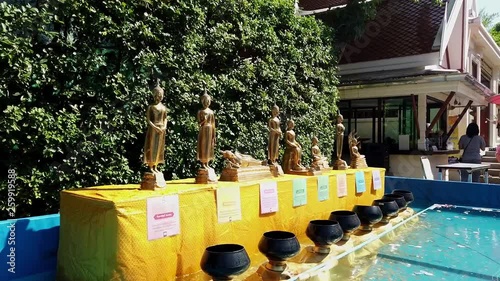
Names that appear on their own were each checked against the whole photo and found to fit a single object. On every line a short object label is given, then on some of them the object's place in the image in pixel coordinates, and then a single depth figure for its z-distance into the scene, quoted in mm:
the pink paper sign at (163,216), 2195
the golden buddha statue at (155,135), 2480
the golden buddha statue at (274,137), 3602
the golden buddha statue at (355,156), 4648
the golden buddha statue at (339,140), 4438
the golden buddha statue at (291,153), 3791
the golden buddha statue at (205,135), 2834
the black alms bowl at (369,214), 3615
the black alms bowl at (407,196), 4641
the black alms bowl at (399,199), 4297
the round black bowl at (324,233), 2857
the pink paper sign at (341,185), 3936
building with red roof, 7926
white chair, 7949
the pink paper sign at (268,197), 2986
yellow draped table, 2061
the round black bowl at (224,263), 2129
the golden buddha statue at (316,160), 3834
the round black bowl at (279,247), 2436
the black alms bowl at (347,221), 3219
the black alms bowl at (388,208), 3938
